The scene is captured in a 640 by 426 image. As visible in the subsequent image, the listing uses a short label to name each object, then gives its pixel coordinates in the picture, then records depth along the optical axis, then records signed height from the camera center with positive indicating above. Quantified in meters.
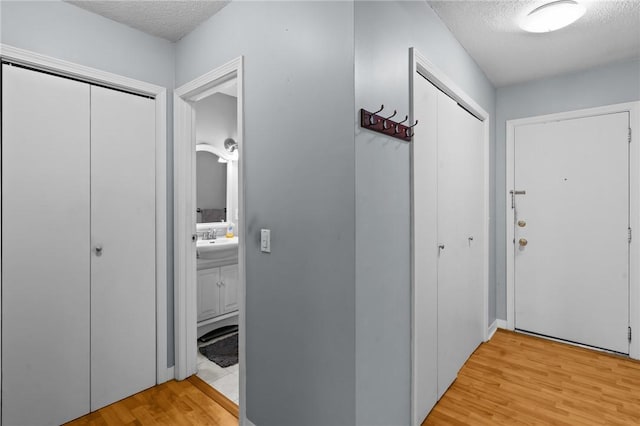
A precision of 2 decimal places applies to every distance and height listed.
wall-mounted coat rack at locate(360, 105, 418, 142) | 1.32 +0.40
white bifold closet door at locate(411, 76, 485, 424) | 1.76 -0.19
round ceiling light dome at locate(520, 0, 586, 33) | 1.85 +1.19
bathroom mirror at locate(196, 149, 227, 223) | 3.42 +0.27
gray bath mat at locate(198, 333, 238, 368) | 2.57 -1.21
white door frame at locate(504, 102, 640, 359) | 2.60 +0.06
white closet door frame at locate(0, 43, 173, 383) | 2.20 -0.05
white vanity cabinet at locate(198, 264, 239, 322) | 2.97 -0.78
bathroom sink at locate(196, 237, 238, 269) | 2.81 -0.38
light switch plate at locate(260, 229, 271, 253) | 1.63 -0.15
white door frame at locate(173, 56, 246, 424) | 2.26 -0.13
